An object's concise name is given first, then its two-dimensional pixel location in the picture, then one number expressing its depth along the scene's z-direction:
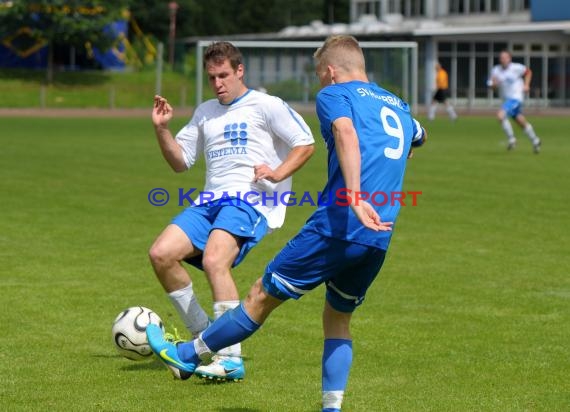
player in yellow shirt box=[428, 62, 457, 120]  46.25
